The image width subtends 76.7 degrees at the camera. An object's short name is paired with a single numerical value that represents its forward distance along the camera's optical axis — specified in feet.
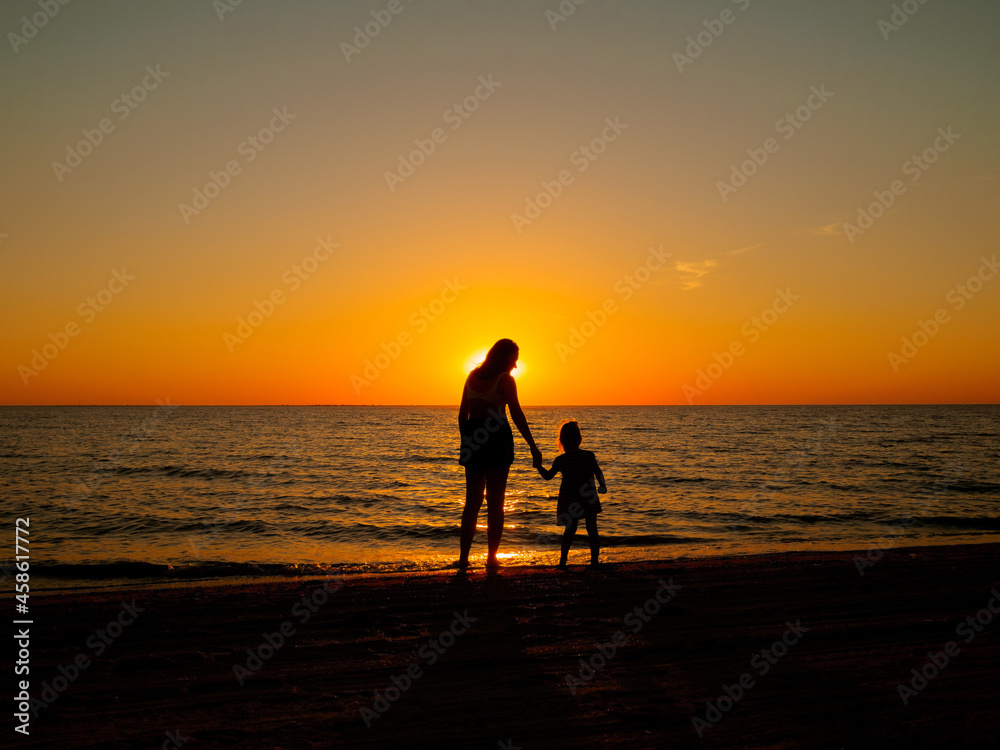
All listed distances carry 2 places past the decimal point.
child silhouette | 23.09
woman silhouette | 21.08
